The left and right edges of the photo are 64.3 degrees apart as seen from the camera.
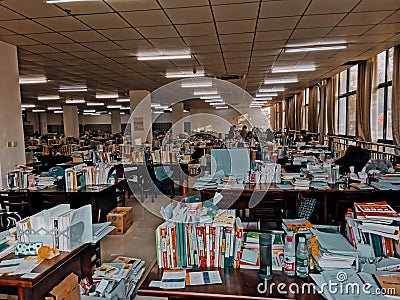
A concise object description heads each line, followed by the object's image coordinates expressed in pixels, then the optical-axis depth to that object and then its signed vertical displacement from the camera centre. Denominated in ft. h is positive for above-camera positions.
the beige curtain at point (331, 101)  37.06 +3.38
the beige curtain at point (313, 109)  44.16 +2.86
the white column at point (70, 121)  59.98 +2.94
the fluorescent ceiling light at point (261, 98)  64.41 +6.65
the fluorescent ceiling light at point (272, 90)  47.03 +6.28
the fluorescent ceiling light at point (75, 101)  54.24 +6.12
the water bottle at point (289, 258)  5.88 -2.39
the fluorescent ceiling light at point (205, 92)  44.34 +5.82
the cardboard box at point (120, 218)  15.83 -4.23
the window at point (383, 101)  24.53 +2.17
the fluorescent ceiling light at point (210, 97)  52.13 +5.96
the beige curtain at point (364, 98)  26.73 +2.60
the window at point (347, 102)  32.40 +2.90
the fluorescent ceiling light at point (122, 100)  54.45 +6.14
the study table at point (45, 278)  5.88 -2.84
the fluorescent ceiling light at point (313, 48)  21.43 +5.52
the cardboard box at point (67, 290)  6.28 -3.13
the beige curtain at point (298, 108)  54.80 +3.77
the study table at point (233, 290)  5.28 -2.70
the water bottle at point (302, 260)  5.80 -2.39
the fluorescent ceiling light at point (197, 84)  35.14 +5.61
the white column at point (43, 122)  91.91 +4.34
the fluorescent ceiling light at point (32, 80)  30.68 +5.70
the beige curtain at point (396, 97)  21.20 +2.04
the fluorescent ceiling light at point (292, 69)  29.67 +5.76
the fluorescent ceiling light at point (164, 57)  22.57 +5.50
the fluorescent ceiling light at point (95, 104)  60.64 +6.25
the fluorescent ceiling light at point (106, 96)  47.62 +6.02
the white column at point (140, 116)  40.42 +2.35
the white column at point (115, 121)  80.33 +3.57
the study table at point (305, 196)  12.09 -2.63
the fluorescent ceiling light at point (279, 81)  37.16 +6.00
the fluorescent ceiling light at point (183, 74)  29.92 +5.67
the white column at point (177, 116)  62.25 +3.40
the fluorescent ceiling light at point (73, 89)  37.88 +5.88
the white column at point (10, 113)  18.36 +1.51
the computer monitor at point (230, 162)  15.14 -1.47
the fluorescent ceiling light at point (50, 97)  47.00 +6.00
